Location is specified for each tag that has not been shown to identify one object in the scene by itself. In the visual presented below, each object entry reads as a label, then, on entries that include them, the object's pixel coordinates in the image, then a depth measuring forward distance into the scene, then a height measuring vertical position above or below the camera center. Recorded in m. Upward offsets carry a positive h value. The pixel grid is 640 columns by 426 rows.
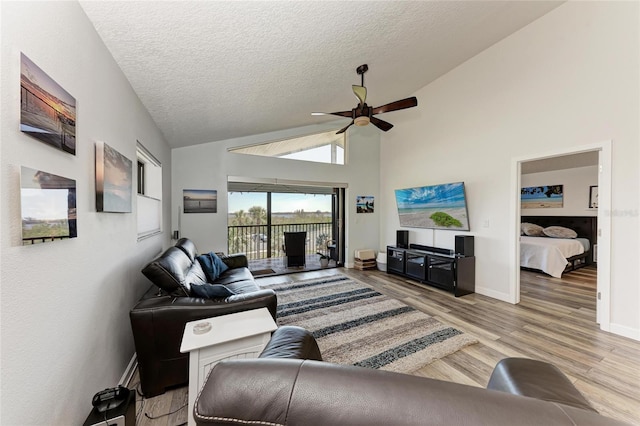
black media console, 3.55 -0.97
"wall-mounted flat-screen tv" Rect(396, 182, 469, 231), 3.81 +0.07
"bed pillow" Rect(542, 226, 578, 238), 5.13 -0.49
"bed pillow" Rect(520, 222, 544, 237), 5.57 -0.47
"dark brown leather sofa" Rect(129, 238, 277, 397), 1.56 -0.74
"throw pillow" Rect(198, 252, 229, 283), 2.87 -0.72
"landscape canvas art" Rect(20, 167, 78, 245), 0.82 +0.02
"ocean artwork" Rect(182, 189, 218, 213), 4.07 +0.19
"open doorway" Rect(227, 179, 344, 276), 5.26 -0.34
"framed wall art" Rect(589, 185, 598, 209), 4.95 +0.30
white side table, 1.24 -0.72
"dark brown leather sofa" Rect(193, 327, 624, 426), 0.48 -0.42
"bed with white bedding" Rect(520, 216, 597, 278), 4.43 -0.77
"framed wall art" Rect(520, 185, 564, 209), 5.55 +0.35
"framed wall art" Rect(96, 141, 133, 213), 1.39 +0.21
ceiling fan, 2.68 +1.27
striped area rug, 2.05 -1.29
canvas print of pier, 0.83 +0.42
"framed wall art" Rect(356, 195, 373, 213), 5.41 +0.16
